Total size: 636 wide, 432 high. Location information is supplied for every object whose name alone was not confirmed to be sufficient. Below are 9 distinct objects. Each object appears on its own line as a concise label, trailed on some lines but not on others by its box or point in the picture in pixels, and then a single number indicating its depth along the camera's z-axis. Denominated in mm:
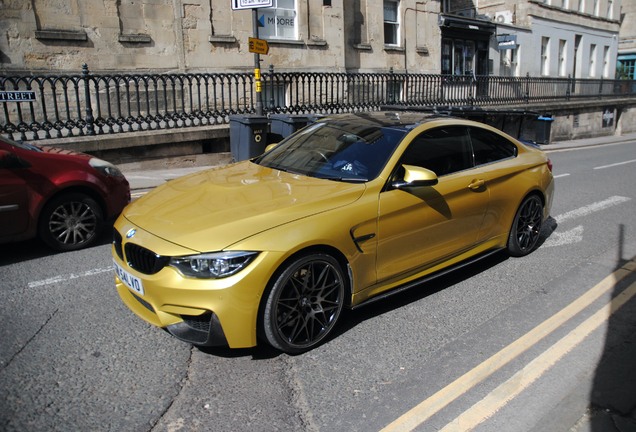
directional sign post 10039
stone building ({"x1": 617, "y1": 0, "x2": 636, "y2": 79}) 45375
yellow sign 10781
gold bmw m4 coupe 3076
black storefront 24453
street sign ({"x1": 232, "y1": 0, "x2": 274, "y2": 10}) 9875
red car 5145
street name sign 8602
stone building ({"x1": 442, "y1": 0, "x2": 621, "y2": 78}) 29078
